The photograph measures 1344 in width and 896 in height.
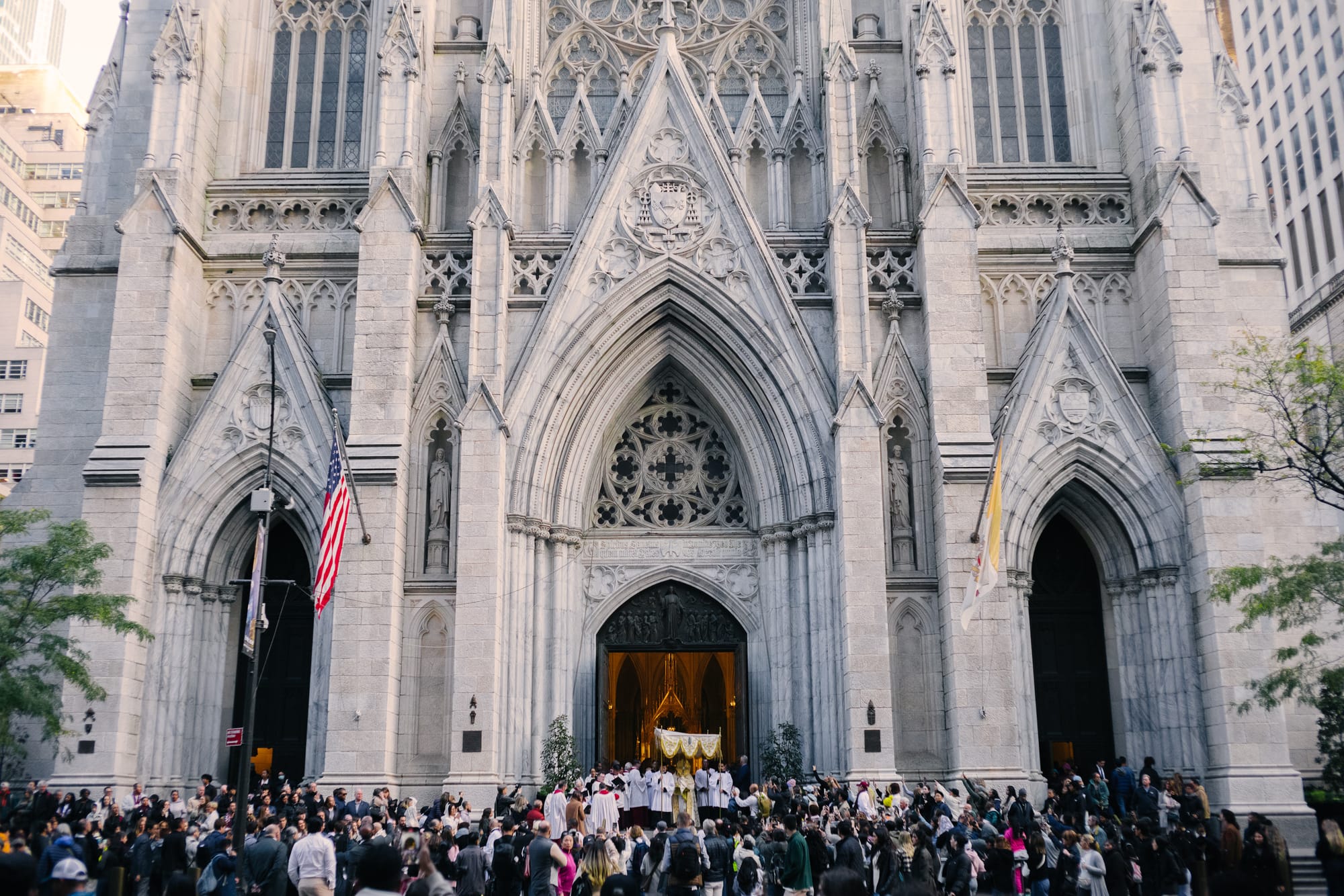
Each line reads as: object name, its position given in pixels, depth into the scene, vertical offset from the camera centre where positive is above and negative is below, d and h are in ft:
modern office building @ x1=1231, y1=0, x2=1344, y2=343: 161.68 +84.70
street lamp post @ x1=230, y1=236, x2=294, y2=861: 52.39 +5.78
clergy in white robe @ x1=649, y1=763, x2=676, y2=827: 78.07 -3.03
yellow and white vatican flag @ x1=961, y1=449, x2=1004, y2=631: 68.23 +10.30
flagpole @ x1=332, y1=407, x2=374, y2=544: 73.92 +16.05
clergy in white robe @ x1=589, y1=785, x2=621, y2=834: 69.26 -3.61
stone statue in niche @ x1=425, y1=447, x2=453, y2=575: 81.92 +15.41
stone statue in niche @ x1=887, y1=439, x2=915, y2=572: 81.10 +15.13
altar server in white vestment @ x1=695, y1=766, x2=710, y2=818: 77.97 -2.54
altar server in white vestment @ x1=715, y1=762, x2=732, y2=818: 77.82 -2.88
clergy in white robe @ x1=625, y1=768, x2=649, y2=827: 78.18 -2.86
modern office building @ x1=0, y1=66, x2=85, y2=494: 226.38 +110.80
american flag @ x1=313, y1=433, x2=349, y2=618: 67.67 +11.79
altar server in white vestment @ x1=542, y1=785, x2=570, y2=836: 66.95 -3.37
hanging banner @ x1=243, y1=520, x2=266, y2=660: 58.90 +6.72
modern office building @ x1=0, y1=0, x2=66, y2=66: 396.98 +241.55
